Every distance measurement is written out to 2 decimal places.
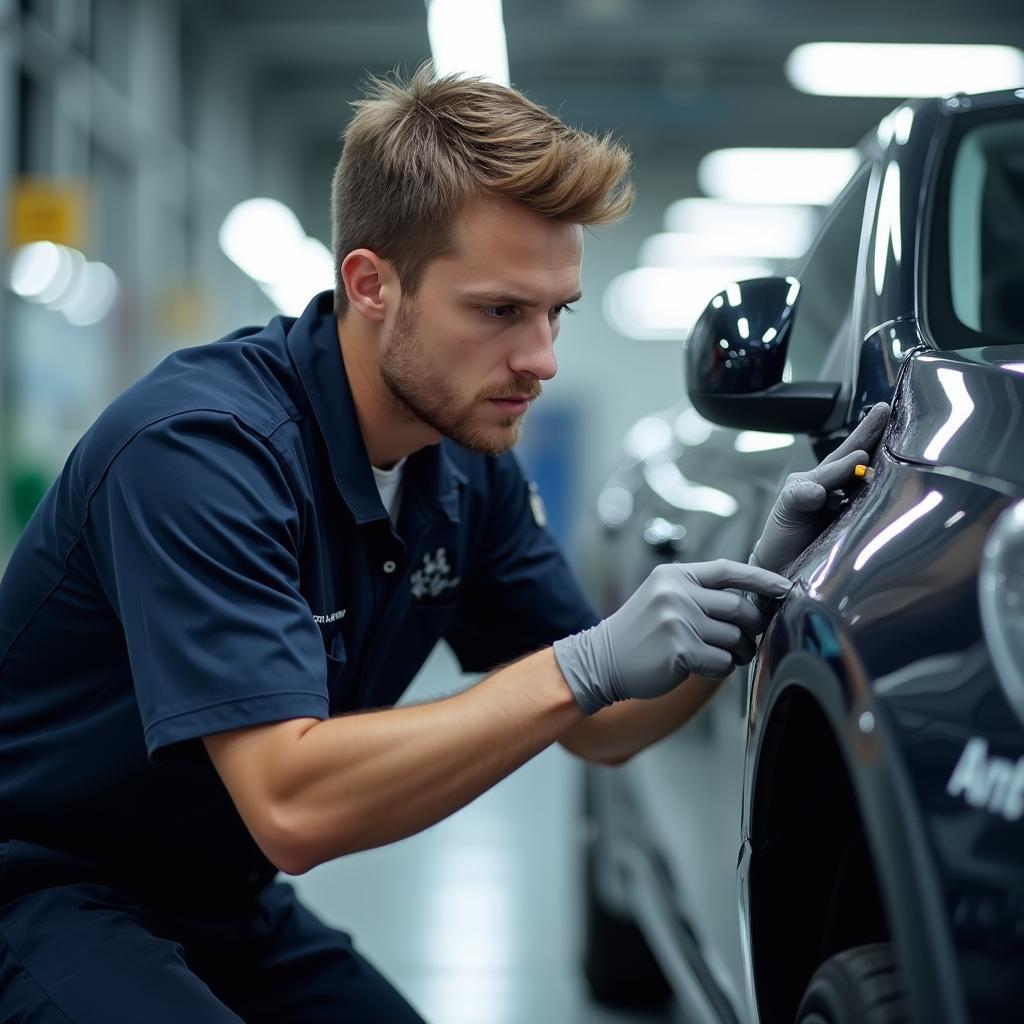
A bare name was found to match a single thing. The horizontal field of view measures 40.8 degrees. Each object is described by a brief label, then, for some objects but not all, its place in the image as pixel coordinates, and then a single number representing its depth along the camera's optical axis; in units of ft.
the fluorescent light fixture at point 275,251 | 37.40
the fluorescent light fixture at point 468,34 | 23.86
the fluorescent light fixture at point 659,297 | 47.39
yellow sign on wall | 18.17
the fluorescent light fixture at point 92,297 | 24.16
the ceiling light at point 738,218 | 40.70
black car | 2.69
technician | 4.19
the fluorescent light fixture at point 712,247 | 43.47
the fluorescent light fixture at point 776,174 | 35.47
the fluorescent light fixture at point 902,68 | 27.94
